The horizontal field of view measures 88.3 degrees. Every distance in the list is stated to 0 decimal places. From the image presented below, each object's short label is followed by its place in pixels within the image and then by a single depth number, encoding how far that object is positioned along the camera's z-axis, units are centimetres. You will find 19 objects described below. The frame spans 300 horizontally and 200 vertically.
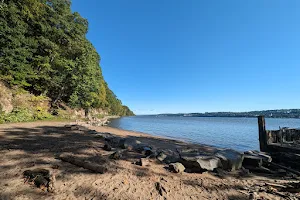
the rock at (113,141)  858
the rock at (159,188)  378
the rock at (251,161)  679
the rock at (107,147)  705
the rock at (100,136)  1008
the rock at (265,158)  739
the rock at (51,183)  320
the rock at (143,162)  547
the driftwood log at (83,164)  445
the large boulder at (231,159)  609
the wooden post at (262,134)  1014
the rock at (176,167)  515
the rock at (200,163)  541
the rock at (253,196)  374
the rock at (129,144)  791
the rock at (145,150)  711
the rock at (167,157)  628
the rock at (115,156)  591
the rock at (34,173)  361
